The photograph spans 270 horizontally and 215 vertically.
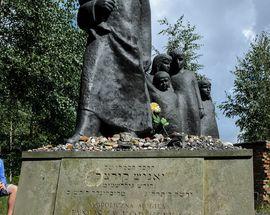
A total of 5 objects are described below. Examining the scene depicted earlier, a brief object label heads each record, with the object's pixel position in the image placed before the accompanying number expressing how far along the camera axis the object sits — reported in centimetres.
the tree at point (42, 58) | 1820
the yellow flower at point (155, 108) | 627
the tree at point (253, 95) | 3216
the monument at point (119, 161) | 402
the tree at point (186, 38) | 2881
